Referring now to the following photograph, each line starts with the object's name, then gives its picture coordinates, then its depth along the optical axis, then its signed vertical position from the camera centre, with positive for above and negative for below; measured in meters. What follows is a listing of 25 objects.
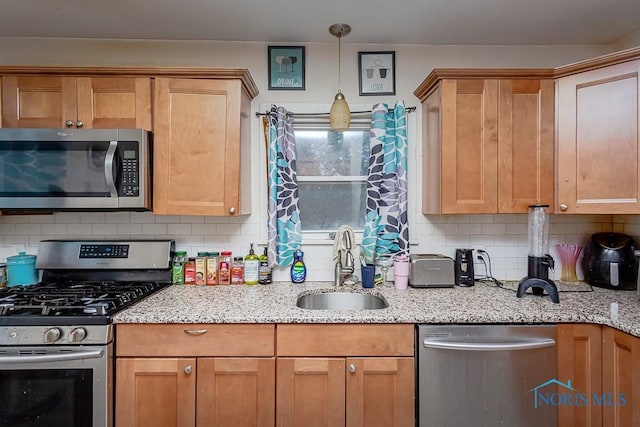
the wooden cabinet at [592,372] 1.39 -0.71
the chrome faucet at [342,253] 1.95 -0.25
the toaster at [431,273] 1.91 -0.36
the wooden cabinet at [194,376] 1.42 -0.73
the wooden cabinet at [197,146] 1.77 +0.37
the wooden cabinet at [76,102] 1.77 +0.61
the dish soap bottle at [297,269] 2.05 -0.36
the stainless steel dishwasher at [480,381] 1.42 -0.74
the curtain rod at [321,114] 2.09 +0.65
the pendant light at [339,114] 1.72 +0.53
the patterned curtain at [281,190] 2.04 +0.15
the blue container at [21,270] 1.94 -0.35
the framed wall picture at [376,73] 2.12 +0.92
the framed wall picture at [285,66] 2.10 +0.96
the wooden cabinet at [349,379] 1.42 -0.74
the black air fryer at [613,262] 1.84 -0.29
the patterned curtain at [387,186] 2.04 +0.17
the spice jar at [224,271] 2.00 -0.36
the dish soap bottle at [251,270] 2.01 -0.36
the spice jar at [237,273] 2.02 -0.38
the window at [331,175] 2.18 +0.25
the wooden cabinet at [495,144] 1.80 +0.39
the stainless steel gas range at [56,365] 1.35 -0.64
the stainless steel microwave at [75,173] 1.71 +0.21
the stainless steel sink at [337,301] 1.89 -0.52
